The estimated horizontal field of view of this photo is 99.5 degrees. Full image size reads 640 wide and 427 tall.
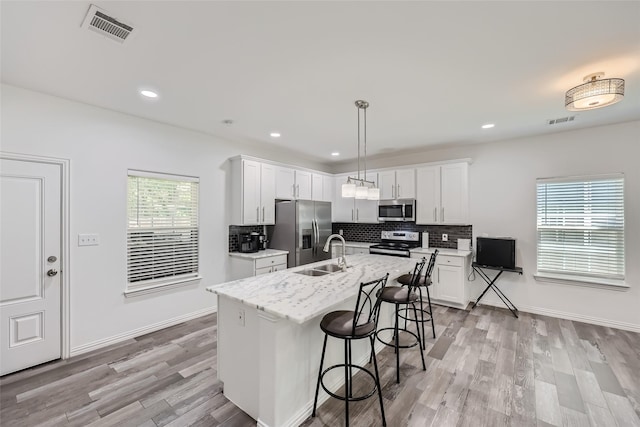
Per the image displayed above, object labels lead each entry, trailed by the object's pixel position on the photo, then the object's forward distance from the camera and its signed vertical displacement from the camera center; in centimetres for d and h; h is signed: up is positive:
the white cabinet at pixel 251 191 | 424 +37
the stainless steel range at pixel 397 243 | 470 -56
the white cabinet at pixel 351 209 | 544 +11
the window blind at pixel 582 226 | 363 -17
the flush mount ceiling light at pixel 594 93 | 212 +98
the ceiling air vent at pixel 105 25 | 165 +122
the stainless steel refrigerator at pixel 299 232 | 456 -30
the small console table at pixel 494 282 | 409 -109
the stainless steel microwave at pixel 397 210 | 494 +8
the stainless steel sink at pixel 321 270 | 288 -61
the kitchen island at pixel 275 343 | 179 -93
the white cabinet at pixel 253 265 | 406 -79
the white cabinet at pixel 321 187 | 548 +57
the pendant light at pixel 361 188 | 294 +29
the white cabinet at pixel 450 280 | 421 -105
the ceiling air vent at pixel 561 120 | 338 +120
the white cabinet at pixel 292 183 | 479 +57
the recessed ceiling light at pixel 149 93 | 268 +122
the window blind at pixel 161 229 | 338 -19
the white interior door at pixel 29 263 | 253 -48
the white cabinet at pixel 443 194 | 452 +34
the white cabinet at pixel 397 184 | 498 +57
